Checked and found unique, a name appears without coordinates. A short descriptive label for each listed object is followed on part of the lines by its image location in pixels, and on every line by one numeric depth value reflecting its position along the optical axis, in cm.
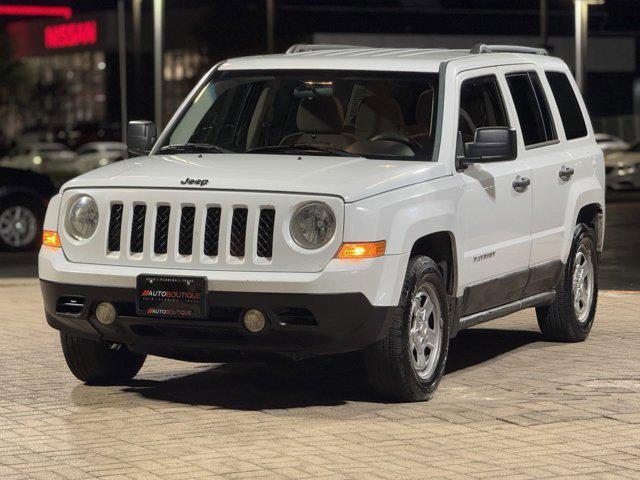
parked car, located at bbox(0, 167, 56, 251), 2023
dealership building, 7550
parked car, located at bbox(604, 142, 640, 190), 3647
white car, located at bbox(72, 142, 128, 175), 5906
